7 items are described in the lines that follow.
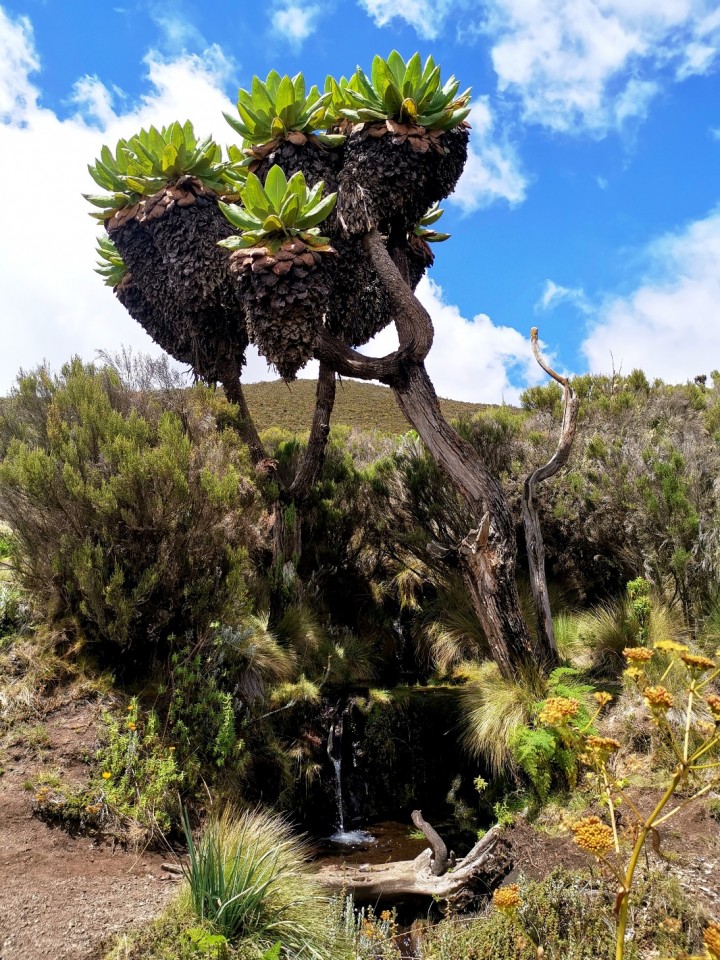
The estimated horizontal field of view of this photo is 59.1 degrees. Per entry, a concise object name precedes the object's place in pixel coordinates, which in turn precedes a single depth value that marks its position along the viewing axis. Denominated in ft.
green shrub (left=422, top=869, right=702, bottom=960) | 11.94
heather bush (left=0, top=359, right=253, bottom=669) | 18.58
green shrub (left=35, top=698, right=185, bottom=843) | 15.52
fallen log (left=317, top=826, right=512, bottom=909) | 15.85
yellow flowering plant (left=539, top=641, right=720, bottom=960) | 7.08
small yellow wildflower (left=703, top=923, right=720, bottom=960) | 6.68
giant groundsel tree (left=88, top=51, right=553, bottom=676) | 21.56
